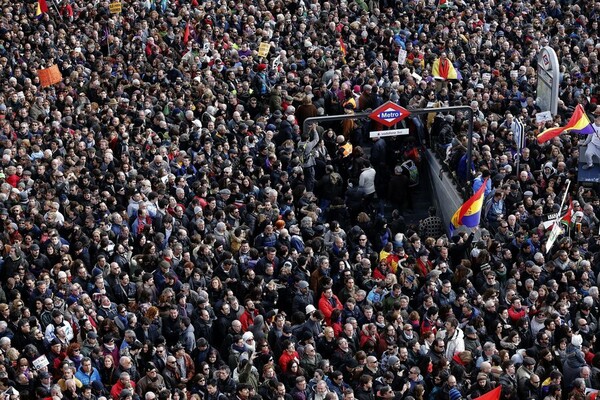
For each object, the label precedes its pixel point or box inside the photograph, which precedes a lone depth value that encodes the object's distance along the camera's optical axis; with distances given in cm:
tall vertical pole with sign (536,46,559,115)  3167
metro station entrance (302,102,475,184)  2942
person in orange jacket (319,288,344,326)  2370
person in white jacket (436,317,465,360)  2261
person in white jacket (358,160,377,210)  2967
